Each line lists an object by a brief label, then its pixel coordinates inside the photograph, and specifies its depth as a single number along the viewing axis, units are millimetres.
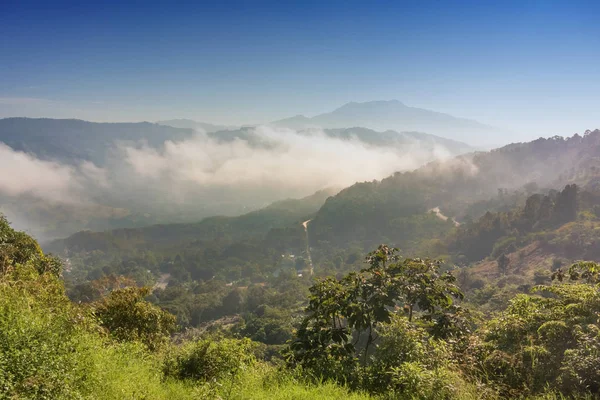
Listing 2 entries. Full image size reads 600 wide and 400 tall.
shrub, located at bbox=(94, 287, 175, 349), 10047
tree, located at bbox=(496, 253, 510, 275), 82438
